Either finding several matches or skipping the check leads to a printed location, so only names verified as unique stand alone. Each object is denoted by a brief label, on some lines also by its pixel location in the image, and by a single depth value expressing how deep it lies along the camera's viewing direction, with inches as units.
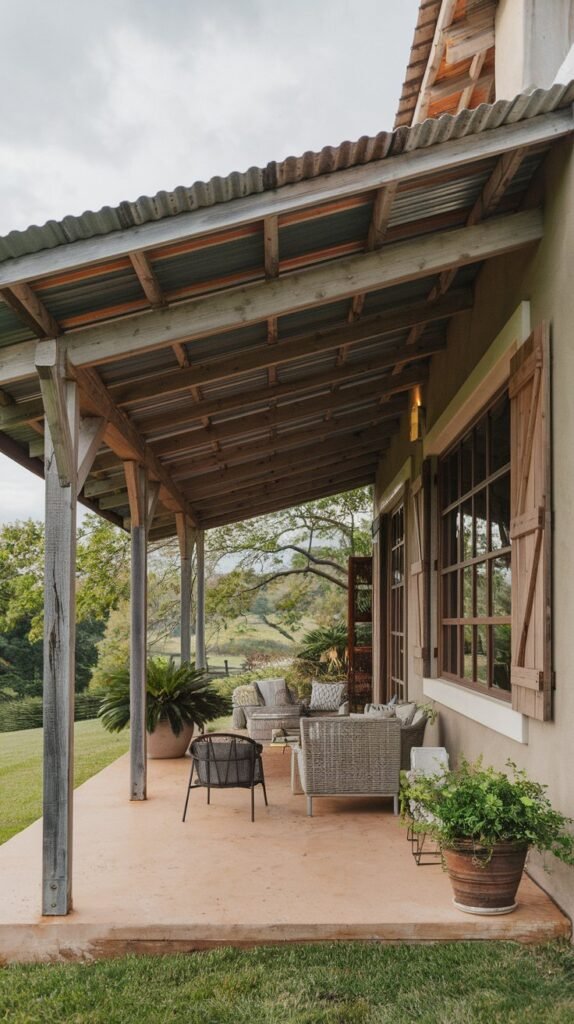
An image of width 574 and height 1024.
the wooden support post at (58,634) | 177.9
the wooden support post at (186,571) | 414.9
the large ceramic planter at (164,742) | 382.3
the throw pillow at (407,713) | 302.9
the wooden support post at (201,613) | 474.3
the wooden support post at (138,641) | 290.4
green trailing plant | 167.0
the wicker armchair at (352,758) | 265.6
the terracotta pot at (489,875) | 173.5
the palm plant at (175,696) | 374.3
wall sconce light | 324.8
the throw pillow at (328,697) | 504.7
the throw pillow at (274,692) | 503.8
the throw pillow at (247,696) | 506.9
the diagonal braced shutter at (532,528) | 181.5
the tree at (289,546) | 753.0
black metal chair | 263.6
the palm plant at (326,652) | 679.1
